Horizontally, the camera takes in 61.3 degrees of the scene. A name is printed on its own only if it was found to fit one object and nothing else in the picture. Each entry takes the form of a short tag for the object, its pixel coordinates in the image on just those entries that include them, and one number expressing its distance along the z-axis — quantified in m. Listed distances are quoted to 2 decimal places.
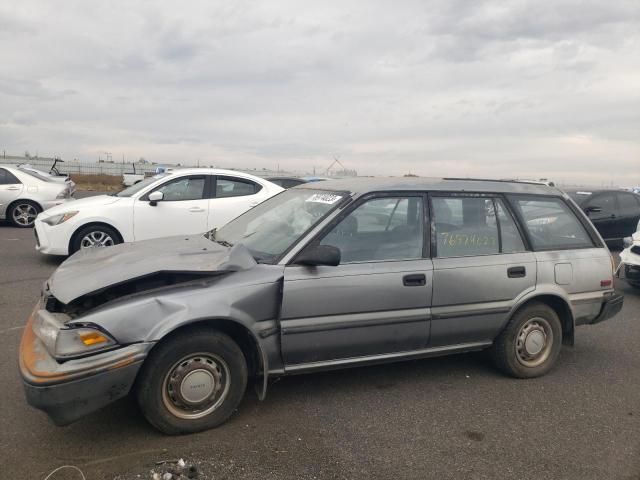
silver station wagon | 3.02
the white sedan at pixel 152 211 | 7.94
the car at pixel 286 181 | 13.21
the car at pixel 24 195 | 12.08
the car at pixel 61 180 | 12.76
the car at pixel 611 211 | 11.04
